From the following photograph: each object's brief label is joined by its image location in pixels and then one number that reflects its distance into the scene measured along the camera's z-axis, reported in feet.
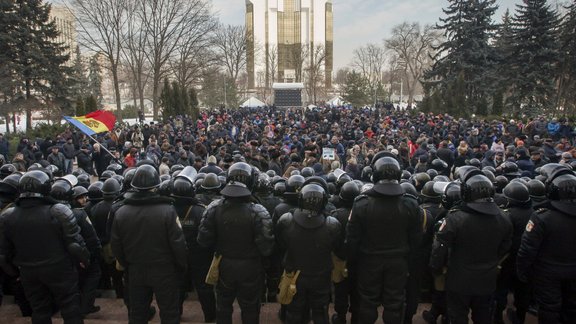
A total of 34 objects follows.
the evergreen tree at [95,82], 185.37
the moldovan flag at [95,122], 39.04
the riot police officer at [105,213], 17.33
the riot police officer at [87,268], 15.61
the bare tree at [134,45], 121.08
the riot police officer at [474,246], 12.84
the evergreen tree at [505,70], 106.72
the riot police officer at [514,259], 15.20
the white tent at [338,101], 205.57
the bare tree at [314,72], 219.39
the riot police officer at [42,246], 13.43
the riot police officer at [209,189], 17.38
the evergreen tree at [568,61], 105.91
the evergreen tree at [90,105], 88.74
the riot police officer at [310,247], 13.25
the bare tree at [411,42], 215.31
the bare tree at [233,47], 201.16
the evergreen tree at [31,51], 88.53
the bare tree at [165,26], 126.11
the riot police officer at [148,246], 13.19
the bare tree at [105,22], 114.73
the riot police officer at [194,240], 15.92
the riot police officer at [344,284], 15.57
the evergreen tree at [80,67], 163.22
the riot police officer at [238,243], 13.44
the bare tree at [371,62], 283.18
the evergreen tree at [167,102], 111.55
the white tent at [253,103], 170.93
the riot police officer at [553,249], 13.15
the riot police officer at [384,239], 13.38
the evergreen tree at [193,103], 120.47
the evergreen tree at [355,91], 186.19
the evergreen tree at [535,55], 105.70
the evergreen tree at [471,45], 125.59
